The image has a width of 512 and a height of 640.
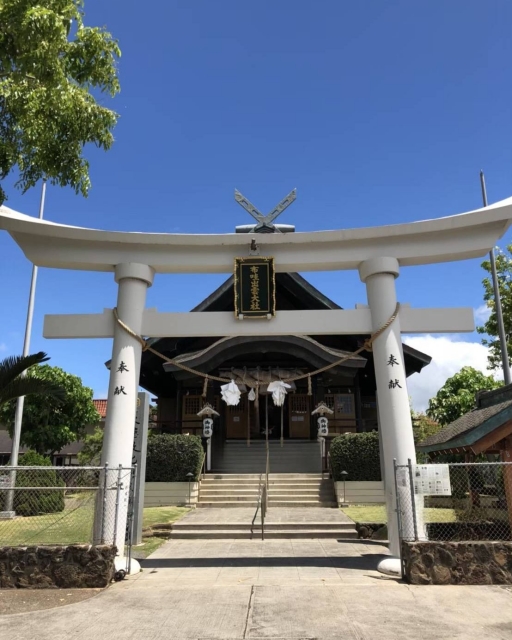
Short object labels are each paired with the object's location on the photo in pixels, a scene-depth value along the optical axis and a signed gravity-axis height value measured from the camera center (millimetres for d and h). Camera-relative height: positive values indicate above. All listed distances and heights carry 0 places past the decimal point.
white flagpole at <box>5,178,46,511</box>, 14022 +3336
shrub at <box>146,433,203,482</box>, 15562 -102
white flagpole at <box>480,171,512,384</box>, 16375 +4348
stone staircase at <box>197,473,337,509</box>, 14805 -1031
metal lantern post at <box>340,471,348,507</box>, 14671 -669
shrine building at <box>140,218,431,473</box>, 18422 +3017
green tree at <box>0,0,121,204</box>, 6695 +5013
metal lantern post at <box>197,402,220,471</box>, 17658 +982
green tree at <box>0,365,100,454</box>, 24031 +1885
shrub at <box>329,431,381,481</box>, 15211 -62
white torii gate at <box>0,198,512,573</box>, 8336 +3288
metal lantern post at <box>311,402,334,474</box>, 17812 +1163
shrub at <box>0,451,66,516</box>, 14297 -1146
